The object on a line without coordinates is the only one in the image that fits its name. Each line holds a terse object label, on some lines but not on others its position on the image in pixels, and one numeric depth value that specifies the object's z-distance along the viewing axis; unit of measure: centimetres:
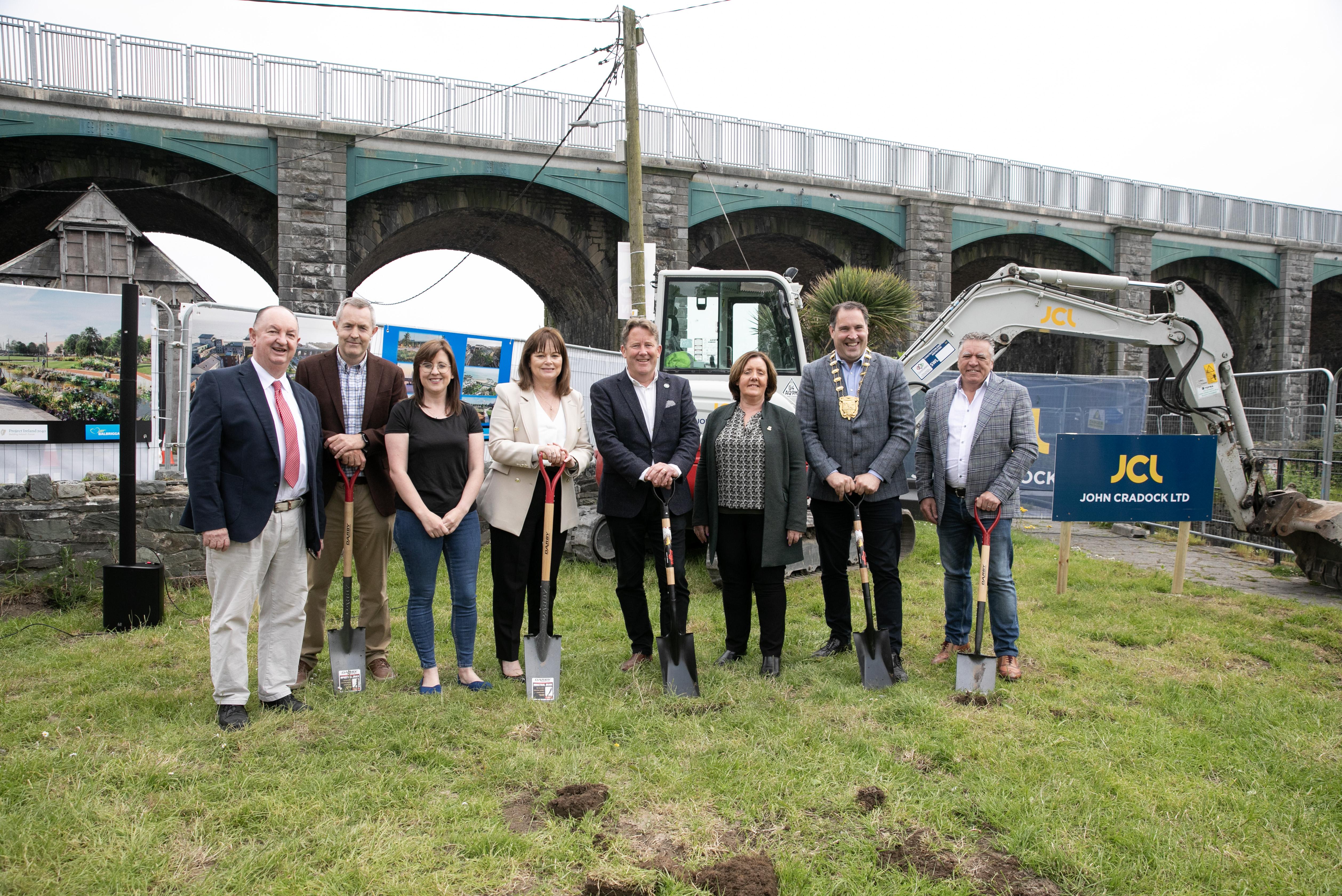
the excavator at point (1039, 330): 676
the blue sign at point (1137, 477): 674
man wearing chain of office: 448
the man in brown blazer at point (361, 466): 411
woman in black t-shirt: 397
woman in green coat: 431
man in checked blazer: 439
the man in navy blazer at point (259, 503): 348
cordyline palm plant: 1444
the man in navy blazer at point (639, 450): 435
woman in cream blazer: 414
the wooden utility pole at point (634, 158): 1030
